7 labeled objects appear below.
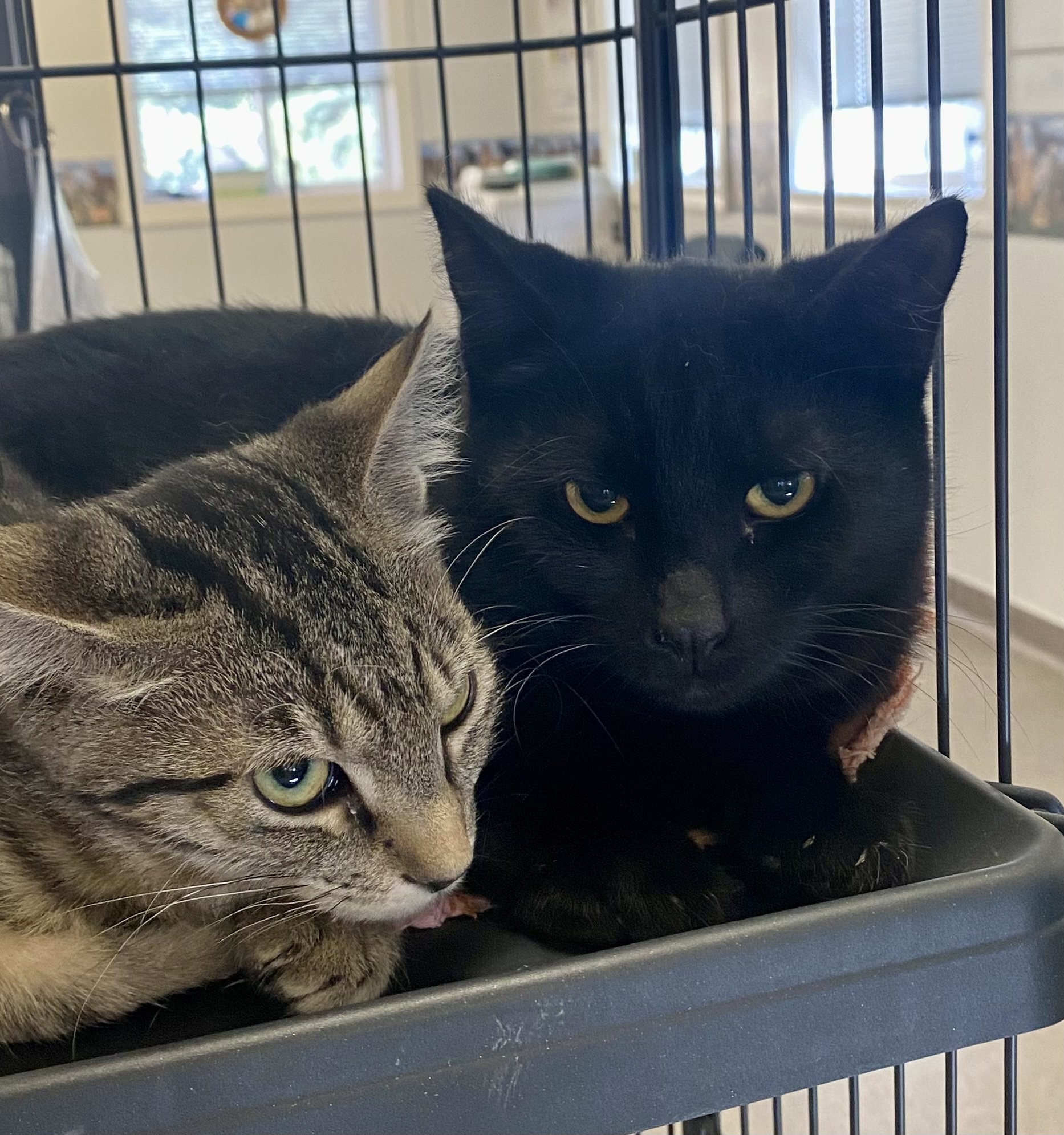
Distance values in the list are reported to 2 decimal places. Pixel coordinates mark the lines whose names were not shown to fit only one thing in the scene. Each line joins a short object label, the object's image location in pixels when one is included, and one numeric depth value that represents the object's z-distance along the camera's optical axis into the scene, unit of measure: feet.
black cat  0.85
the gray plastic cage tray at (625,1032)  0.59
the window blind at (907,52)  2.83
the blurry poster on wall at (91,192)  4.58
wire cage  0.58
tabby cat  0.69
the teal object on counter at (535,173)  3.98
